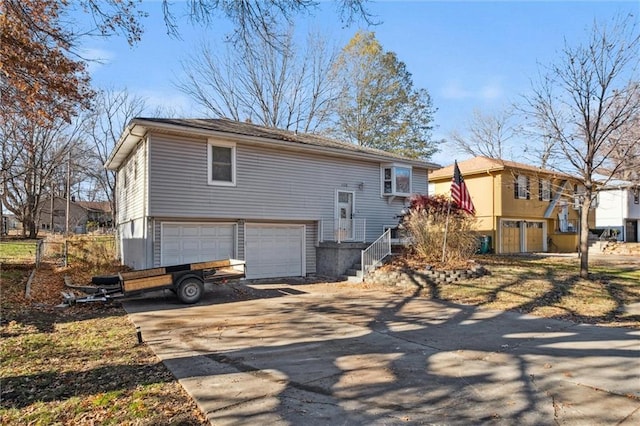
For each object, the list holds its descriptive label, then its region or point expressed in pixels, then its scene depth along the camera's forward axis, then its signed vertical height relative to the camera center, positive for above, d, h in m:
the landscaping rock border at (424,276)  11.80 -1.61
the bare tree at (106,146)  33.78 +6.60
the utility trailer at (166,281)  9.02 -1.38
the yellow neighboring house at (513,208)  23.48 +0.88
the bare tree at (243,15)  5.37 +2.83
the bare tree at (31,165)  20.45 +3.96
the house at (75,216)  57.66 +1.17
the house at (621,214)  33.72 +0.67
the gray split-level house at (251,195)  12.23 +0.96
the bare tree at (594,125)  10.73 +2.72
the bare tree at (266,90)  25.84 +8.63
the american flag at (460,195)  12.38 +0.84
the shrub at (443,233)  12.89 -0.35
